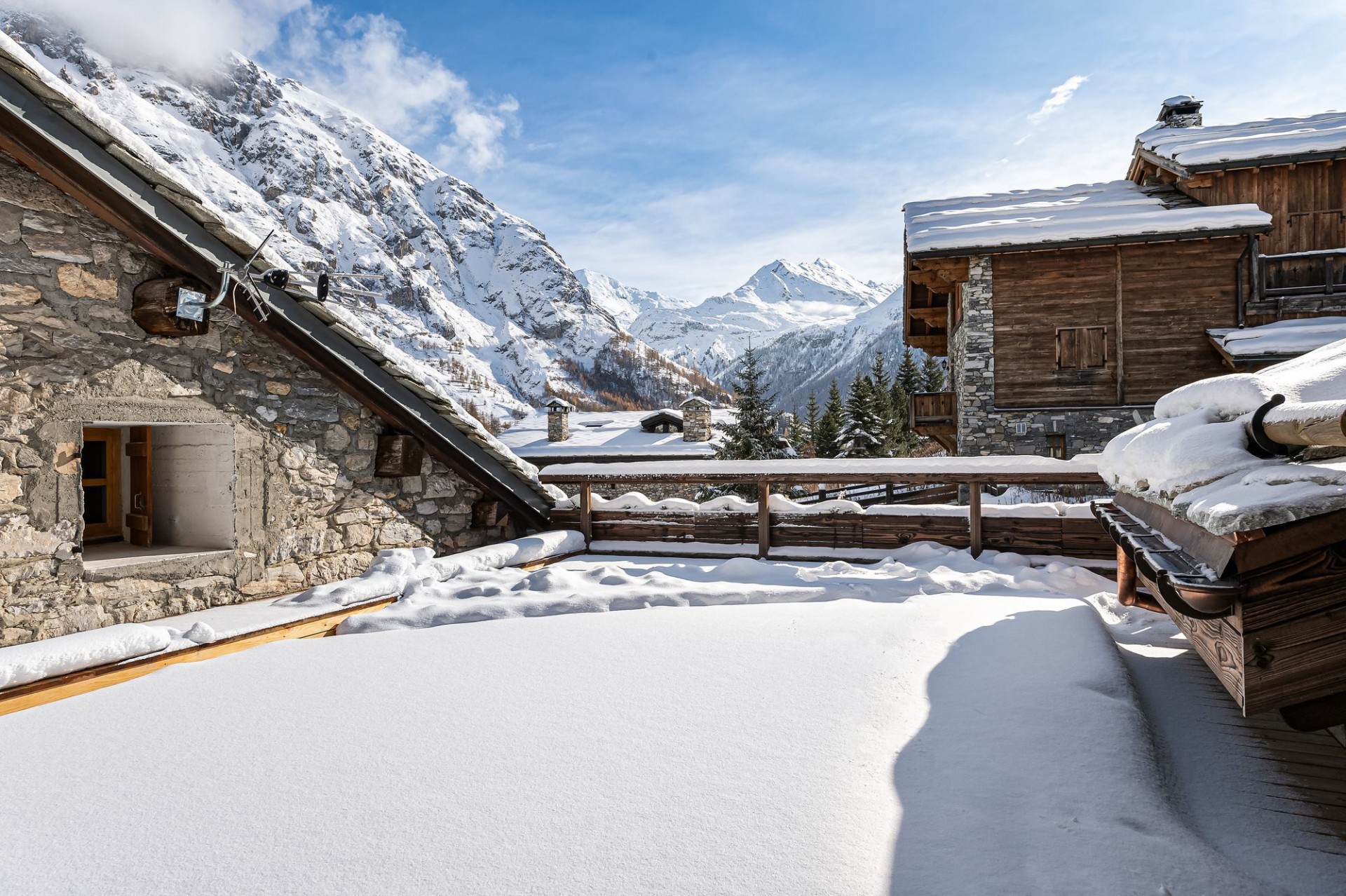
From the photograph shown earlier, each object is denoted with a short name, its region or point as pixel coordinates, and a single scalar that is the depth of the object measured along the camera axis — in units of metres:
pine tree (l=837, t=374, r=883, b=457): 26.53
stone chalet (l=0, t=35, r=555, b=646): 3.97
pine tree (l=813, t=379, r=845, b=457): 27.15
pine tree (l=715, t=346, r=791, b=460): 23.33
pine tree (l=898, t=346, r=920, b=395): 38.61
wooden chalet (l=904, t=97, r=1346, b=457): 14.05
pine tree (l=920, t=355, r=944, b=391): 38.78
